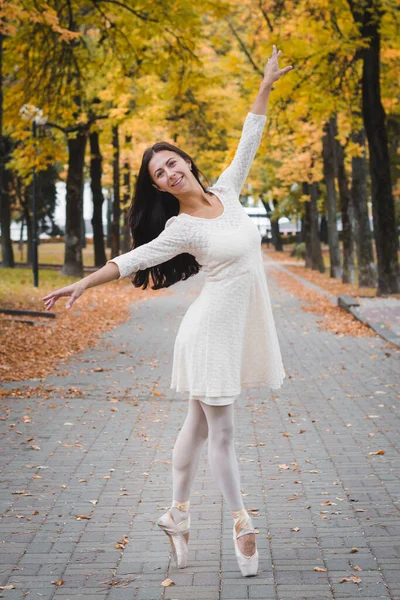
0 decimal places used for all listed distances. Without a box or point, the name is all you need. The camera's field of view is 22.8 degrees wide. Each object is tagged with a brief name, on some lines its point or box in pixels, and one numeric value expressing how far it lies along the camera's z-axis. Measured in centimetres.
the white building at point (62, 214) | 9269
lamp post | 1941
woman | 454
